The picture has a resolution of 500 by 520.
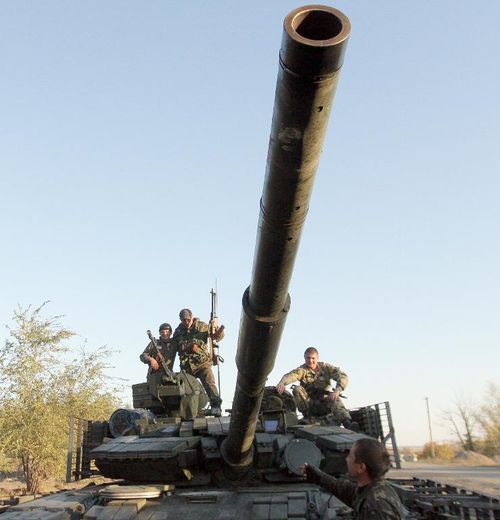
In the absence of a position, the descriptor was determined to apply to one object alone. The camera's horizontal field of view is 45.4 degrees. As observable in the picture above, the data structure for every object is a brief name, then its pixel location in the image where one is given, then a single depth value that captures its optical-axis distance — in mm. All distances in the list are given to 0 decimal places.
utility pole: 67806
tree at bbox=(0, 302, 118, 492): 26266
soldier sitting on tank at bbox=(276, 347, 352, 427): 10445
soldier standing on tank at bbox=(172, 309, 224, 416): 11867
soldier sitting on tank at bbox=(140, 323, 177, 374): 11148
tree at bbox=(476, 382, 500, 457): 56241
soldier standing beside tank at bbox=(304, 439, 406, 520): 3793
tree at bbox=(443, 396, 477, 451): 61656
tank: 2787
